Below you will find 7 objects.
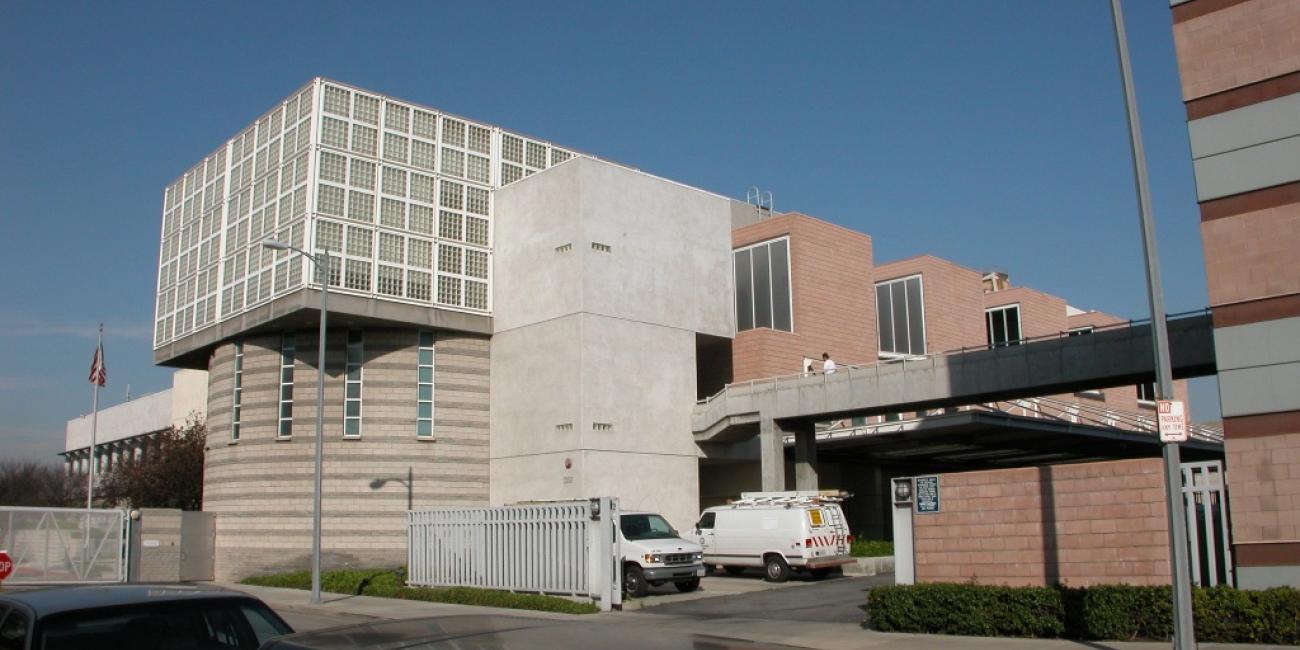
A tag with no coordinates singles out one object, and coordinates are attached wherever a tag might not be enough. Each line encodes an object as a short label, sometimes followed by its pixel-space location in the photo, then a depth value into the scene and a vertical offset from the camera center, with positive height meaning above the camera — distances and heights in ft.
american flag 154.27 +20.62
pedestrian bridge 100.07 +11.63
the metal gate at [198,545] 129.59 -3.22
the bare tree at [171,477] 166.71 +6.13
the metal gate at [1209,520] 55.67 -1.48
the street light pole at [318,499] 89.97 +1.23
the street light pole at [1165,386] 41.86 +4.19
